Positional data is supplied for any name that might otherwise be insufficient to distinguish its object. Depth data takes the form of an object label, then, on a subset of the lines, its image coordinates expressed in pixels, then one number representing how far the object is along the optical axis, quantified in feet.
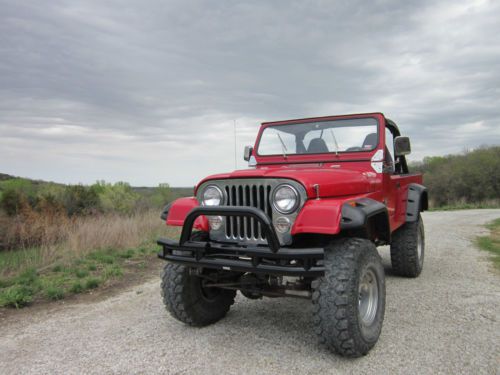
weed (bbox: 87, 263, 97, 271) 20.71
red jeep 9.16
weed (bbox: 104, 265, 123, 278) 19.57
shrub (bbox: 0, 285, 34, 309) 15.10
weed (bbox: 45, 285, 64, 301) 16.15
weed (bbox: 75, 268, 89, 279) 19.33
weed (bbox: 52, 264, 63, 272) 20.75
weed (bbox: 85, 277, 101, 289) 17.57
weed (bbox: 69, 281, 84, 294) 16.99
